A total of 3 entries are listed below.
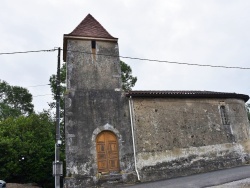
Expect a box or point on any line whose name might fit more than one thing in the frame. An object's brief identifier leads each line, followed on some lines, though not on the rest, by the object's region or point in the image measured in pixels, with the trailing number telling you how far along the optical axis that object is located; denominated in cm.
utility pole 1025
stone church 1374
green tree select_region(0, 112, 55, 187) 1781
